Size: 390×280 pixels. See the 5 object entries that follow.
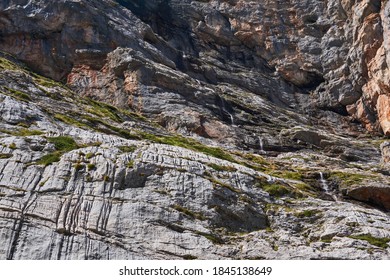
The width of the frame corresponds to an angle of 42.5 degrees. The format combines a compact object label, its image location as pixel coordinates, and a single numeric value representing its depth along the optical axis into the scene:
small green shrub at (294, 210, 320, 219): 33.53
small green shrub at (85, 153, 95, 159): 34.86
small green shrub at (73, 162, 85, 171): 32.97
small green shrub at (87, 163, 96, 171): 33.25
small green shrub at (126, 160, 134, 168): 34.11
